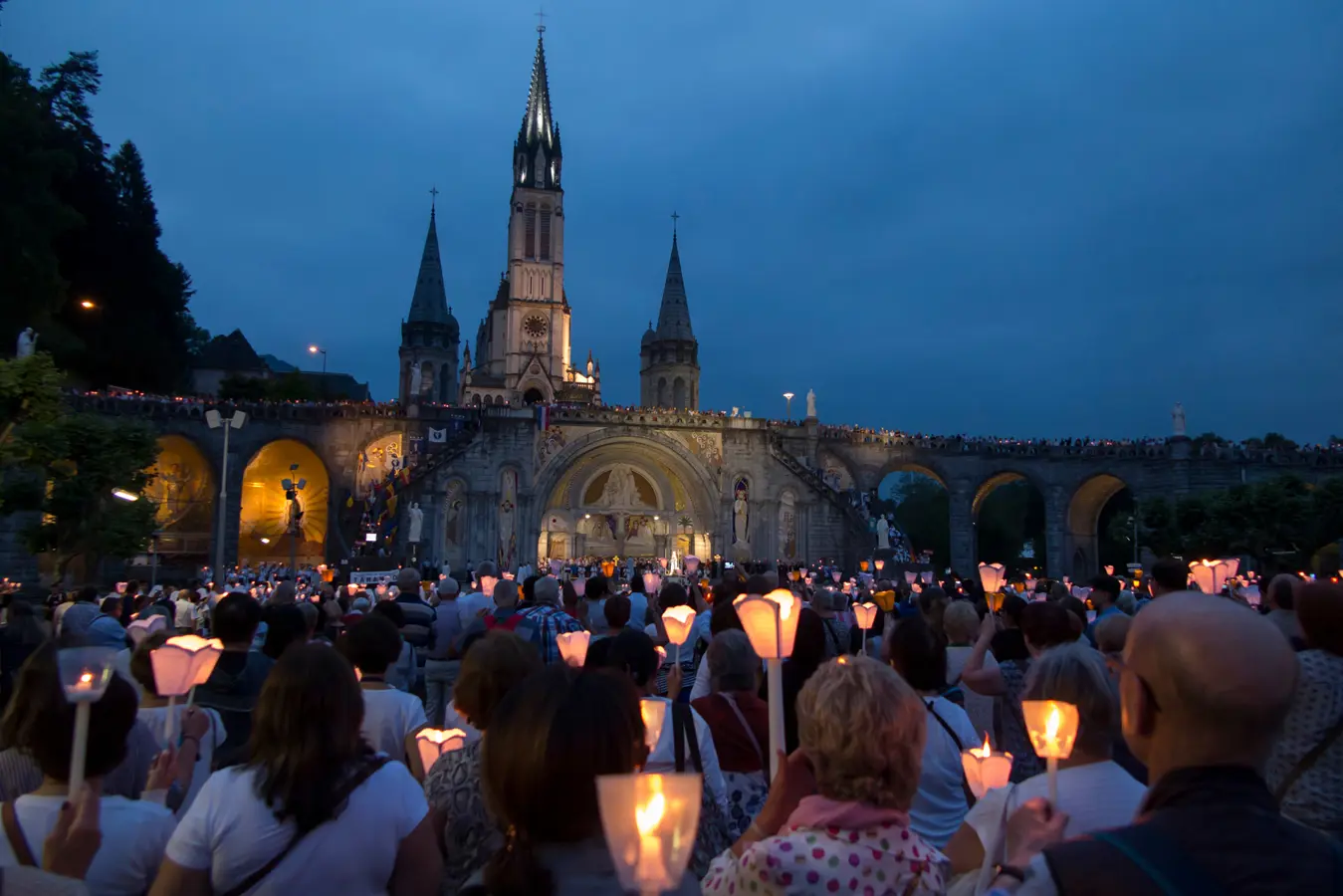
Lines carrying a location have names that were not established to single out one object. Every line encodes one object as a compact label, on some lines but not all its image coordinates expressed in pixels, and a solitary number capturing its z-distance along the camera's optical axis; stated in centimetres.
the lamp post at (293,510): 2772
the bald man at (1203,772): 167
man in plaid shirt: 747
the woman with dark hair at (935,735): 409
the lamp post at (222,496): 2316
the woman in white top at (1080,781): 296
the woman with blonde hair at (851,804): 243
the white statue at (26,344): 2761
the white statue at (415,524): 3596
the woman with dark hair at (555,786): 233
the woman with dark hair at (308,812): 277
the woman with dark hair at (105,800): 296
